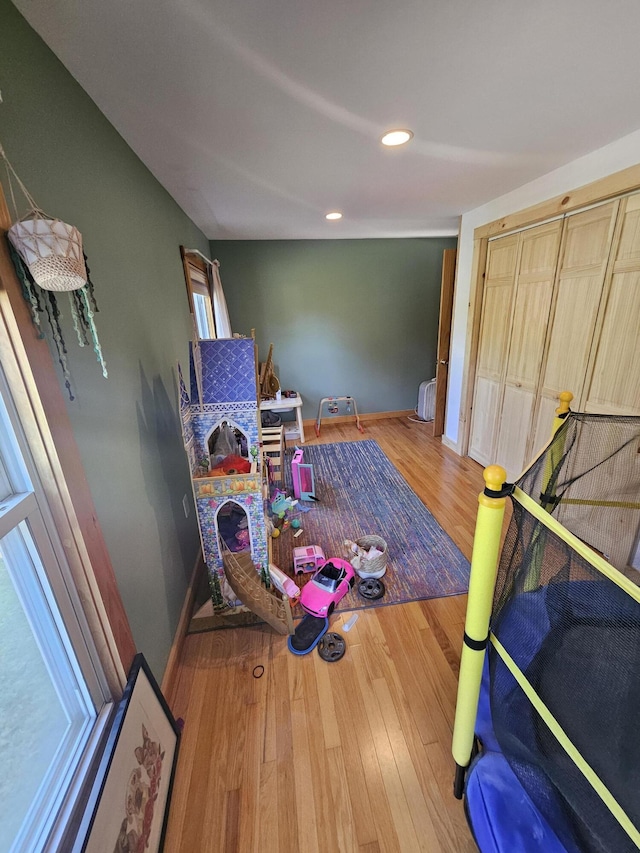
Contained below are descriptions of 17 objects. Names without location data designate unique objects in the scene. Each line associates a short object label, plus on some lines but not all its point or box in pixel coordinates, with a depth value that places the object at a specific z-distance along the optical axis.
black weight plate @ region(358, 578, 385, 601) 1.96
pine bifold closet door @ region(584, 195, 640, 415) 1.92
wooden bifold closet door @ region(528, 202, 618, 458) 2.10
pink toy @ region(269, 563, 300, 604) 1.90
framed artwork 0.85
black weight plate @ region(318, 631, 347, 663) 1.64
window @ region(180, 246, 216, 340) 2.81
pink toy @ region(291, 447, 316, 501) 2.97
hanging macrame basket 0.74
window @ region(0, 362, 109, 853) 0.78
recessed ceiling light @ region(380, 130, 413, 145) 1.59
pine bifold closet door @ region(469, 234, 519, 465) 2.92
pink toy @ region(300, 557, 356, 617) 1.85
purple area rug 2.07
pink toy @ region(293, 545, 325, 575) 2.18
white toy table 3.95
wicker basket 2.06
